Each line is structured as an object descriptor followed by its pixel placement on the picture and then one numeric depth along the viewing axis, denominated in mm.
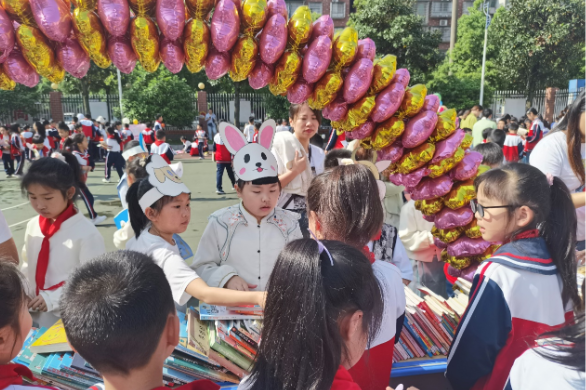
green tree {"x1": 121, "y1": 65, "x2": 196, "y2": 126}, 19578
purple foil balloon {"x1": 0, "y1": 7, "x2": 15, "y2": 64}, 1969
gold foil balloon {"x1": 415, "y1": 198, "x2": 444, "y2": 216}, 2553
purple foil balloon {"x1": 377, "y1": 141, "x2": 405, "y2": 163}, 2521
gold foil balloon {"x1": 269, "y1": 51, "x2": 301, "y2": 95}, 2299
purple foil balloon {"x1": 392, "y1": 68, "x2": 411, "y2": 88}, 2418
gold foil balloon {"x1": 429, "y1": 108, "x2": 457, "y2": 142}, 2441
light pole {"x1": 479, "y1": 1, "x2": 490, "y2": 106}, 16803
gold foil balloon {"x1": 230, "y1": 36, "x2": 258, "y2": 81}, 2234
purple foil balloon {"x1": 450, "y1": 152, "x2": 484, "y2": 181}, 2490
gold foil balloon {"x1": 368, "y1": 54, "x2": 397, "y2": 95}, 2350
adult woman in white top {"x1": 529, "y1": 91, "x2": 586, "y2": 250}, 2326
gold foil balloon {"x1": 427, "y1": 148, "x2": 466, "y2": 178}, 2457
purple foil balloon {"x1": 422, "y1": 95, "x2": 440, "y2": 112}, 2471
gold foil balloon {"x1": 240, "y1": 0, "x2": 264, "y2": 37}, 2172
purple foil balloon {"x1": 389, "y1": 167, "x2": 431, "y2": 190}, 2498
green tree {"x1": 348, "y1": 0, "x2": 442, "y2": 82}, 18719
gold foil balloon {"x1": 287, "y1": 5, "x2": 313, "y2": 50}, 2264
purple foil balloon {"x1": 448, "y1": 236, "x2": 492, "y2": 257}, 2477
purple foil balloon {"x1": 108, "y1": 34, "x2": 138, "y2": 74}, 2125
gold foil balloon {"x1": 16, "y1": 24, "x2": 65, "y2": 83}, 2006
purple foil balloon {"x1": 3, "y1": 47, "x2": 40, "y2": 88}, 2082
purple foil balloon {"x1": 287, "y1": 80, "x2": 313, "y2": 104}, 2406
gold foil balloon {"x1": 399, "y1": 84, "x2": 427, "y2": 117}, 2404
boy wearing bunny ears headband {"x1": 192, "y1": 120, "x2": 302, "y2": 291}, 2033
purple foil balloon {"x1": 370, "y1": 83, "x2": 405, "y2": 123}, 2365
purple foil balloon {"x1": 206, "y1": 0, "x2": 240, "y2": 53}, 2129
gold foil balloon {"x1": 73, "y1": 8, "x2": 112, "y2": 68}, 2023
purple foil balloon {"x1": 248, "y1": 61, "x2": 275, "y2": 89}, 2359
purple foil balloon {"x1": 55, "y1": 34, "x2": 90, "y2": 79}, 2113
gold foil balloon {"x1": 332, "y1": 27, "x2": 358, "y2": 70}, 2301
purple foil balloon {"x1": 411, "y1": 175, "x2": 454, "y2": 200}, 2488
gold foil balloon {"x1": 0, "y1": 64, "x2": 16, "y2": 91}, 2112
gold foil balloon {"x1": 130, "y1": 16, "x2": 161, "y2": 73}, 2076
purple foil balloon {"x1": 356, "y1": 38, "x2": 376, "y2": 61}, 2379
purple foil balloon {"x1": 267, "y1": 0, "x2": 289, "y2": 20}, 2262
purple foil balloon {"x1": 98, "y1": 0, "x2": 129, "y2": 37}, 2010
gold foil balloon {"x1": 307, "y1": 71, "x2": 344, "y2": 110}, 2336
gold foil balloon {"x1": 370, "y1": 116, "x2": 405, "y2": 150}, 2414
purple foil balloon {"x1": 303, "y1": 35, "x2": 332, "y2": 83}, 2275
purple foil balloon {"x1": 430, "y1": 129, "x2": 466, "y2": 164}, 2428
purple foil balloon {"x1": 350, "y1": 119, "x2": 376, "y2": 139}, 2490
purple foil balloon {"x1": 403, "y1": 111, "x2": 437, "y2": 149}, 2393
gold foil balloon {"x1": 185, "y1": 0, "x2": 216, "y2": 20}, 2121
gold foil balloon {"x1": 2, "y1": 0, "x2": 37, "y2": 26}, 1967
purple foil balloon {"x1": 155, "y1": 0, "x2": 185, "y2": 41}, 2074
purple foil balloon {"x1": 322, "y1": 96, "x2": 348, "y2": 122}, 2447
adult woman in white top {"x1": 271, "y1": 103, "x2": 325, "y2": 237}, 3049
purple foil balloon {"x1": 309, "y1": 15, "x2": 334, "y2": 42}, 2326
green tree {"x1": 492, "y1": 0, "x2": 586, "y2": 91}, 19297
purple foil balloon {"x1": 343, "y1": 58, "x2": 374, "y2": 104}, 2320
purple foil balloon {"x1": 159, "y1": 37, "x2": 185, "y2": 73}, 2188
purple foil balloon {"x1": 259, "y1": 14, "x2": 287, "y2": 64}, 2225
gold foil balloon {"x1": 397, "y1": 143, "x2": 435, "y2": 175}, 2434
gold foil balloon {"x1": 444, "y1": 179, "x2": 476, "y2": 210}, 2479
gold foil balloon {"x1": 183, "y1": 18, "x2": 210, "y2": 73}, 2143
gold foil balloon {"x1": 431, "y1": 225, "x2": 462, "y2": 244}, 2533
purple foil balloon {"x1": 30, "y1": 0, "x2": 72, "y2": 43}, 1966
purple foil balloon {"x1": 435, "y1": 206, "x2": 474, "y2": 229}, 2477
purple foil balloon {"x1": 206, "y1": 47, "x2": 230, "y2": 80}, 2270
